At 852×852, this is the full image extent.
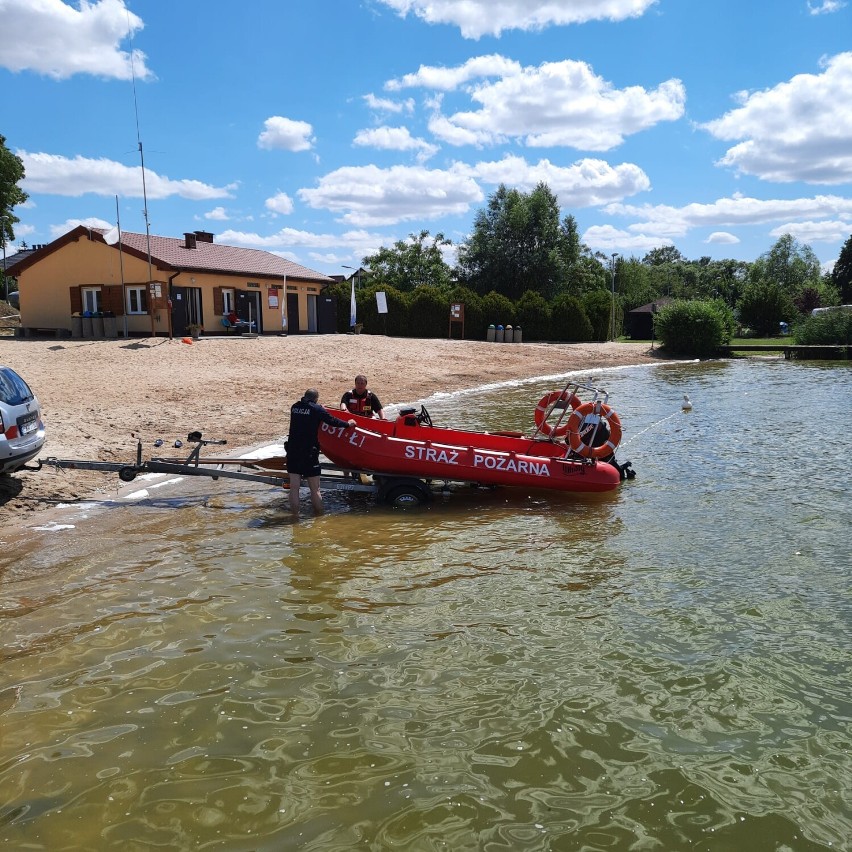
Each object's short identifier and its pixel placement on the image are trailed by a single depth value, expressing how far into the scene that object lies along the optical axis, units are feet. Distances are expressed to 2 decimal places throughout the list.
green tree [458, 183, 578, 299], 185.78
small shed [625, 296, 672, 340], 192.95
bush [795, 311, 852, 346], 135.44
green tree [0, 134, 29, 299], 129.70
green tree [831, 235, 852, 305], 238.89
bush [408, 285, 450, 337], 132.67
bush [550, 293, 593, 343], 143.23
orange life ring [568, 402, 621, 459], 34.94
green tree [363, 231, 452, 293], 211.00
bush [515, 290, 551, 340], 142.20
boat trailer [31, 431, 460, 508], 30.91
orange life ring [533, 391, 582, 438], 38.14
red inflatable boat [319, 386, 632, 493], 32.19
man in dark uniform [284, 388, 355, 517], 30.32
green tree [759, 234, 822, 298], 297.74
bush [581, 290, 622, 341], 147.23
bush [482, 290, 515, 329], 139.24
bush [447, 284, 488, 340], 136.98
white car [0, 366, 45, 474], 28.04
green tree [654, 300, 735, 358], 135.64
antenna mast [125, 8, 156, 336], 75.03
